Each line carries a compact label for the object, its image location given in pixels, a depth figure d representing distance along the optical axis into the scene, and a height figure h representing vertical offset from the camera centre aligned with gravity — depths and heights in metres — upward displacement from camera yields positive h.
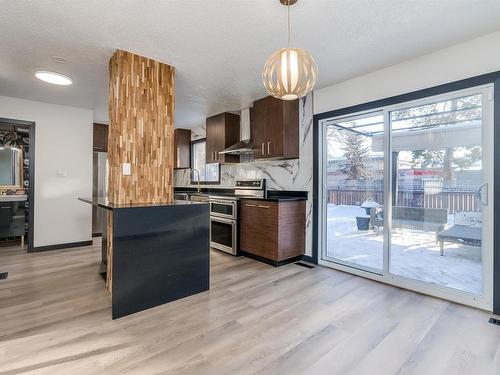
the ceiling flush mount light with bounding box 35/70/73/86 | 3.09 +1.29
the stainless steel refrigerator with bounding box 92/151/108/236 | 5.39 +0.11
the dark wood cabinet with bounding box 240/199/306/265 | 3.53 -0.58
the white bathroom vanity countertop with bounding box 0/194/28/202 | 4.55 -0.21
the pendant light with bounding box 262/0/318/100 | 1.57 +0.69
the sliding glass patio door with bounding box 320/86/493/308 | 2.46 -0.08
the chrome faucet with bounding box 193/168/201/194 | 5.88 +0.14
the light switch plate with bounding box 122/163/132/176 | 2.56 +0.17
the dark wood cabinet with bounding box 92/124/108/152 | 5.66 +1.05
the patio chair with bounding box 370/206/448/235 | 2.72 -0.32
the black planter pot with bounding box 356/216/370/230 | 3.35 -0.44
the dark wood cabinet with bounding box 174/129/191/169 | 6.19 +0.89
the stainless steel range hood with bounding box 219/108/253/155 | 4.35 +0.80
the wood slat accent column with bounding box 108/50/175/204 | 2.56 +0.58
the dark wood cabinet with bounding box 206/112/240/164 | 4.85 +0.96
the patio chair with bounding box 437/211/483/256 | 2.47 -0.41
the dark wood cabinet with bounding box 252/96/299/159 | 3.75 +0.84
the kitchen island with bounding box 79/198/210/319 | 2.17 -0.59
